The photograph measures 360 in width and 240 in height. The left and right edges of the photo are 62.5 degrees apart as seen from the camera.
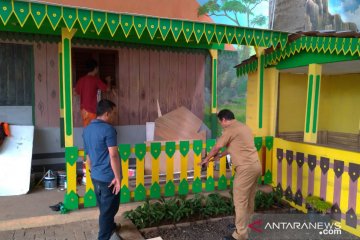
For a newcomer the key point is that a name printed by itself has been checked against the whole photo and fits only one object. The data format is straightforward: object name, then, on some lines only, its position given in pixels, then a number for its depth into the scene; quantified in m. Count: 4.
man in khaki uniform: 3.50
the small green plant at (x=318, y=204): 3.97
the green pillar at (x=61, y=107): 5.69
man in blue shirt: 3.03
